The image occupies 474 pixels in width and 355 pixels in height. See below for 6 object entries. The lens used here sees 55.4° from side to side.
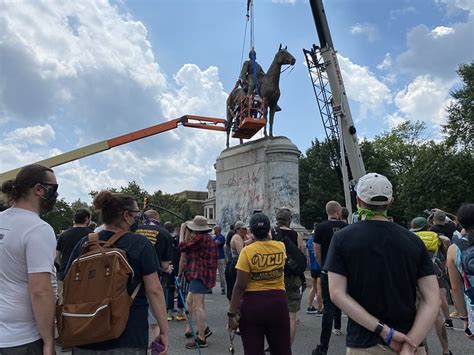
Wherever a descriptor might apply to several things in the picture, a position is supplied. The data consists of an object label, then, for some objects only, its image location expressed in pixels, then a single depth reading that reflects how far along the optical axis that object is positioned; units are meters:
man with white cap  2.62
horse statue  18.00
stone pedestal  17.62
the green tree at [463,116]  34.97
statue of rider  18.70
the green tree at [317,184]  44.91
